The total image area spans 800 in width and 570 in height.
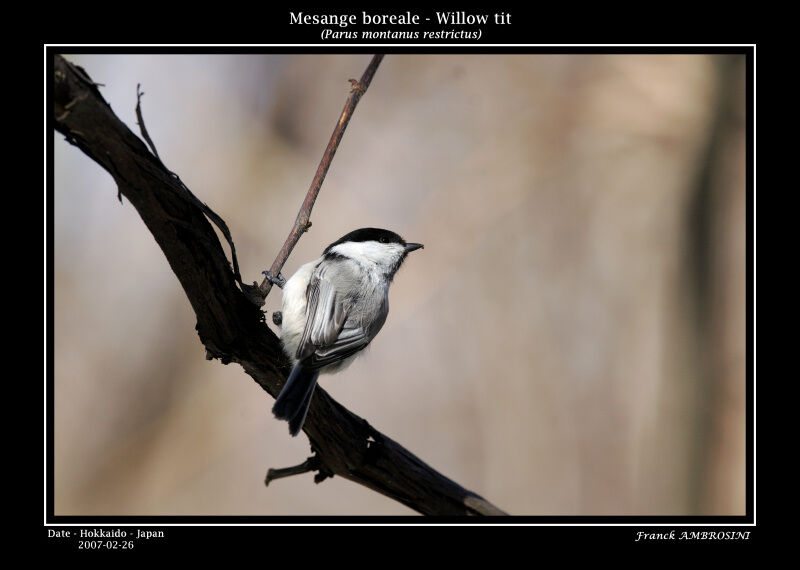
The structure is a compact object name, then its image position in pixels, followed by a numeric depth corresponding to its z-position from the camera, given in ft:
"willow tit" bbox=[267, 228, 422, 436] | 16.08
